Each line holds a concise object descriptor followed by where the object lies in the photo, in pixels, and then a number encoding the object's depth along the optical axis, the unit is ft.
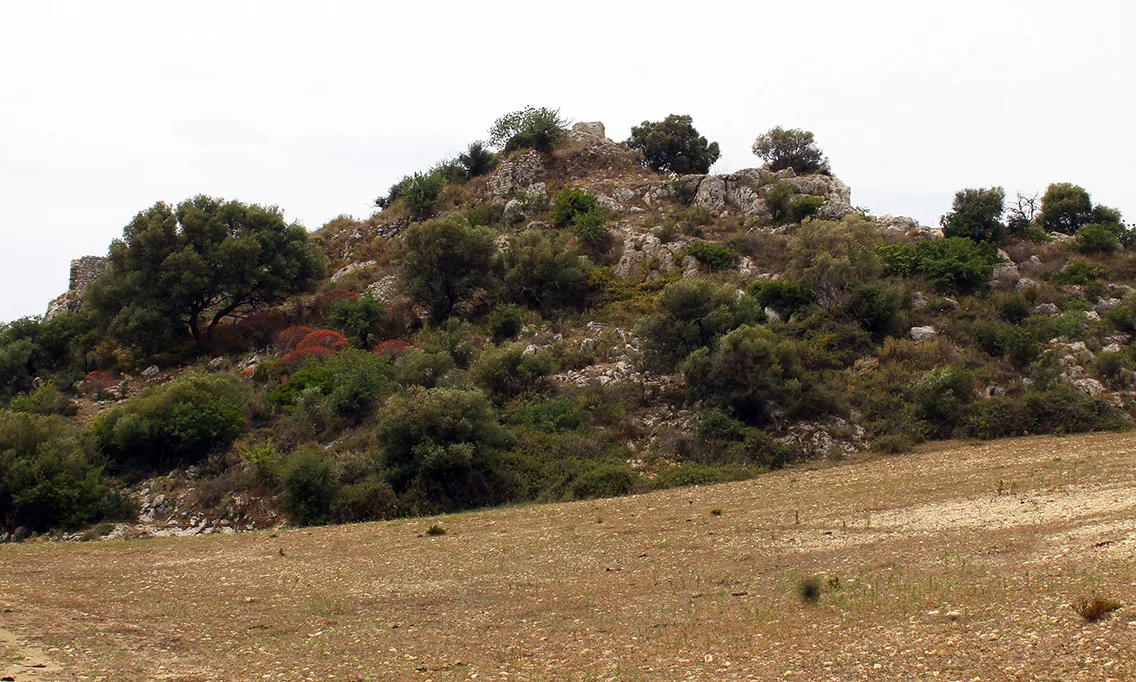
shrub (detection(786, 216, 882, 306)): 127.03
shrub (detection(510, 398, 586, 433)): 103.76
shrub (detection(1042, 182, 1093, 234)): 172.86
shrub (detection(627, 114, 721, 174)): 230.48
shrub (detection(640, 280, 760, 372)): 113.91
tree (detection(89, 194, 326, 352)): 151.74
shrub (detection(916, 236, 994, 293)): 136.87
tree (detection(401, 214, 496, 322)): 152.76
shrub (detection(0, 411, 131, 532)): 88.07
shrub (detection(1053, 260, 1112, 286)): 138.92
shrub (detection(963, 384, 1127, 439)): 93.25
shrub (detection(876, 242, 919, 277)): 141.79
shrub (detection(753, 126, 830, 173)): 215.10
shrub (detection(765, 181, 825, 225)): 169.37
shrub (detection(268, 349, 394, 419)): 113.50
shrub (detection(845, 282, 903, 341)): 121.90
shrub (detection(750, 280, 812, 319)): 129.90
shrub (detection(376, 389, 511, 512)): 88.17
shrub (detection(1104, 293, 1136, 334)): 119.75
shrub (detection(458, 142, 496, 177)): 224.33
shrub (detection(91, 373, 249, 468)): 106.42
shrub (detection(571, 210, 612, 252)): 171.01
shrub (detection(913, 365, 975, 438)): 97.30
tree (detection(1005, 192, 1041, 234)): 164.76
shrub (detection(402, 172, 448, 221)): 203.62
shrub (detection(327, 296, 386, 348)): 148.15
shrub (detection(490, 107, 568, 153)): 213.52
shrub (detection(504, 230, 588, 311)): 152.97
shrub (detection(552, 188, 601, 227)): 180.34
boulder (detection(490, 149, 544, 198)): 202.28
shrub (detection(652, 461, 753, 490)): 87.51
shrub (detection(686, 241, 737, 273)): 152.46
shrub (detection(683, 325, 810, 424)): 101.45
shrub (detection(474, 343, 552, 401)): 112.06
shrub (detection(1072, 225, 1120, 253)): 151.43
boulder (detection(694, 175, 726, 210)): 185.93
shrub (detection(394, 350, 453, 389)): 114.01
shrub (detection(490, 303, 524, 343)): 140.77
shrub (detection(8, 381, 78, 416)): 126.72
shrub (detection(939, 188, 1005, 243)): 157.28
